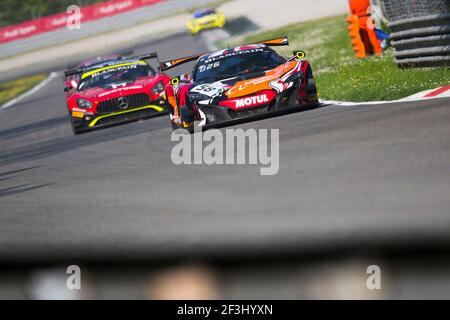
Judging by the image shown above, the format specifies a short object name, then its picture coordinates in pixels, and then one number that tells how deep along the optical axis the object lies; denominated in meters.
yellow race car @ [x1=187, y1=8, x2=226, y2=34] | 48.50
